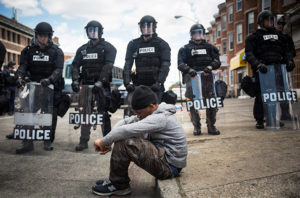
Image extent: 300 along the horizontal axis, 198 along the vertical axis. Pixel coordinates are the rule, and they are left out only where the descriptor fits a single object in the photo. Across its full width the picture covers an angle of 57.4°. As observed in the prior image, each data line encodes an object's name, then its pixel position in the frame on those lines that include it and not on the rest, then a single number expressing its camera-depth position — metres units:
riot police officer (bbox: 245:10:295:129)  5.46
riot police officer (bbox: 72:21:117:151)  5.00
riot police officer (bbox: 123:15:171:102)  4.94
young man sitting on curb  2.46
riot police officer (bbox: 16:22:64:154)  4.84
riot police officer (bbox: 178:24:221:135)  5.39
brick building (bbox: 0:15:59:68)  33.72
